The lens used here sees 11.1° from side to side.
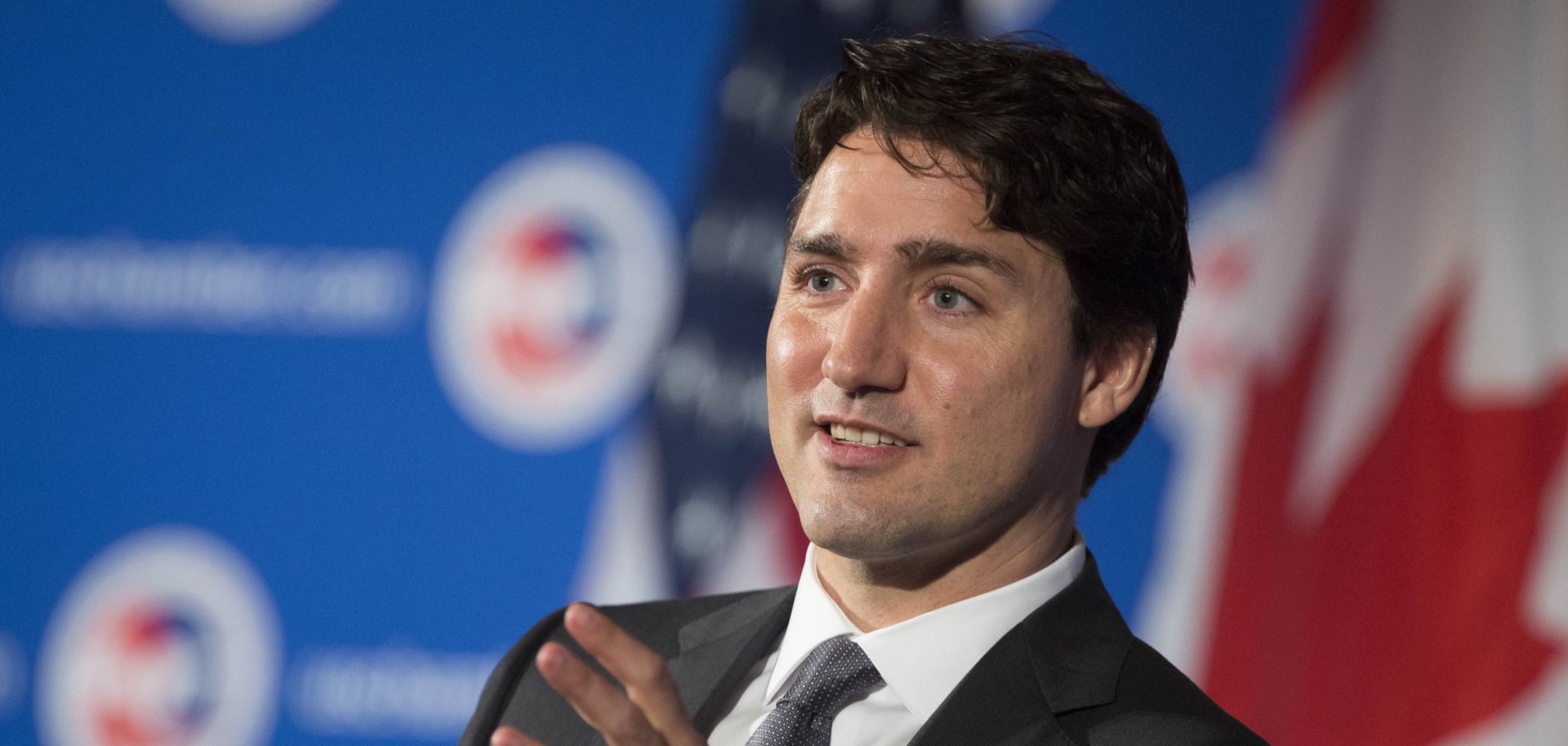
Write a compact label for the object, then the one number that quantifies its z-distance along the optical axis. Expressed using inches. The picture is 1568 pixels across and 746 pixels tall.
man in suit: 133.6
